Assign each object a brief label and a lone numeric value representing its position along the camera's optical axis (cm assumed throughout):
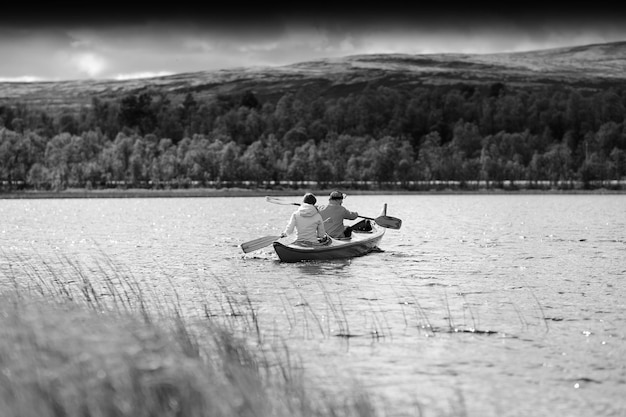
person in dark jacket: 3744
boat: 3591
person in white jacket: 3417
